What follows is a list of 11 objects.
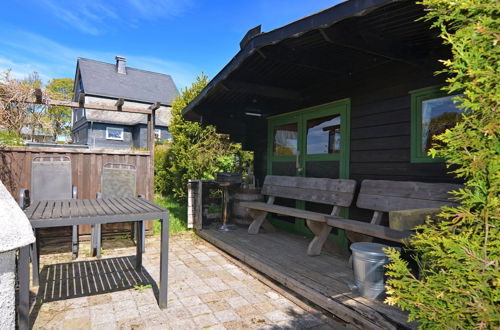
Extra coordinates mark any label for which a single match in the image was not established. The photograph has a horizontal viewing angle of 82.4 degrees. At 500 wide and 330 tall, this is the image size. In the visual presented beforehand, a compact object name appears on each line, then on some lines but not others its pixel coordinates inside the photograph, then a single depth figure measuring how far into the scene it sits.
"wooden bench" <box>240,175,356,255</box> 3.38
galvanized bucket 2.25
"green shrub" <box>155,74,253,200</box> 7.28
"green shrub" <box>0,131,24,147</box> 4.39
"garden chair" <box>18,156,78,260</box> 3.98
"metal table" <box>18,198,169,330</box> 1.86
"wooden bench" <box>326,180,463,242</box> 2.54
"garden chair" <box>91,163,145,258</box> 4.43
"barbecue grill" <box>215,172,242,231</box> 4.85
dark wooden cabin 2.54
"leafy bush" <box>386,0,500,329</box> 1.12
